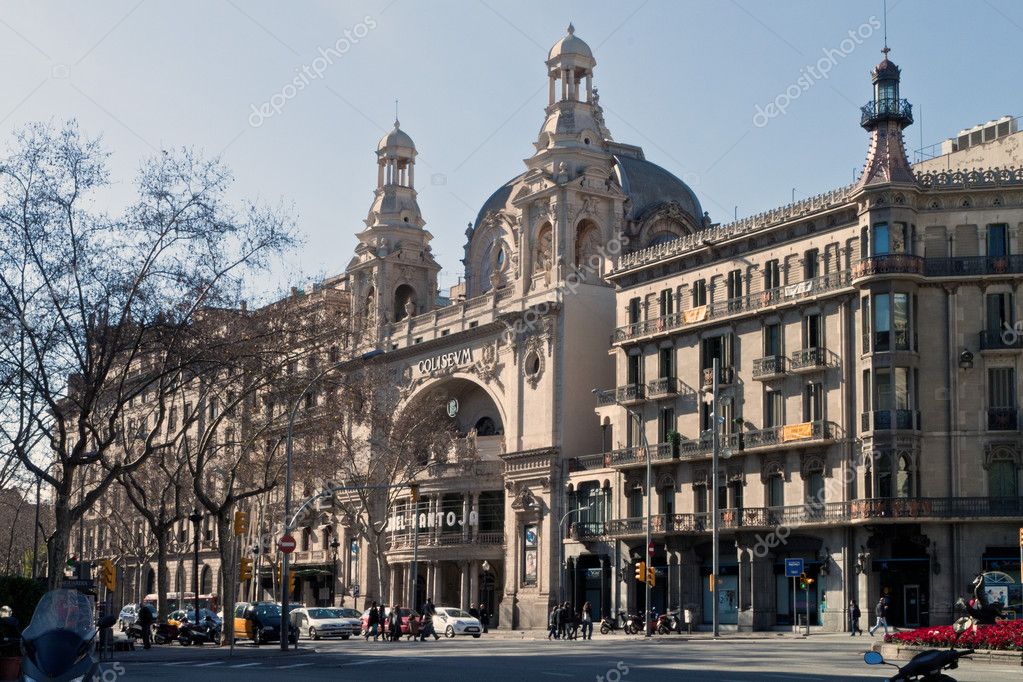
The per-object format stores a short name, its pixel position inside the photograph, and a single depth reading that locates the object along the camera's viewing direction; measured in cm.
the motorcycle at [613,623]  6153
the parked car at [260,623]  5169
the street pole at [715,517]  5375
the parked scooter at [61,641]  1490
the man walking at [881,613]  5056
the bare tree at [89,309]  3700
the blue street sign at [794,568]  5281
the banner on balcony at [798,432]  5734
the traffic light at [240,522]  4325
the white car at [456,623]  6147
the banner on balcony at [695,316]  6431
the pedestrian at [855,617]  5203
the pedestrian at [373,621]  5506
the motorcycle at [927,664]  1341
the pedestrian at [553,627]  5553
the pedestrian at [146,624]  4650
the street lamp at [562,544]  7012
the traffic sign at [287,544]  4169
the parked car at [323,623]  5716
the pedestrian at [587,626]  5425
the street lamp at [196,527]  5294
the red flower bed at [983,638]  2942
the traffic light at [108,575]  4469
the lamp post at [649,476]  5494
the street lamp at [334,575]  8944
